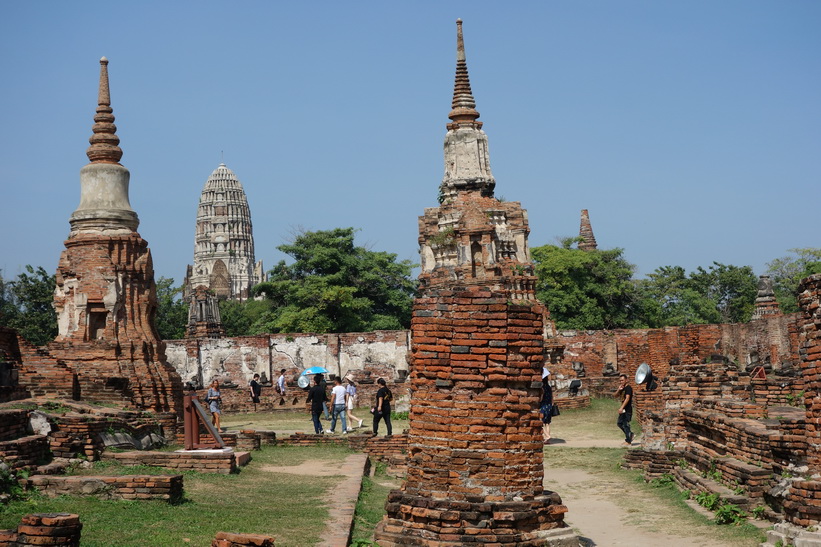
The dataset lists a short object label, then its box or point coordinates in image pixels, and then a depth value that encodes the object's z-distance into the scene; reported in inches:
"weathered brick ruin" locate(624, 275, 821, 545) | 364.5
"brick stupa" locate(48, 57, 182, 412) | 734.5
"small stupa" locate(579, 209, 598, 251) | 1930.4
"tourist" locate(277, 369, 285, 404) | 1063.3
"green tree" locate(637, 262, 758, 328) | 1895.9
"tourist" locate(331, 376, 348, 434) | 773.3
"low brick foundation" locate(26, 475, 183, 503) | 388.5
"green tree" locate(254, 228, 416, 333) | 1600.6
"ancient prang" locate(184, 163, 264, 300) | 4185.5
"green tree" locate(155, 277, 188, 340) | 1868.8
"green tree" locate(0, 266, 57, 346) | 1437.0
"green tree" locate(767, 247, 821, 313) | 1876.2
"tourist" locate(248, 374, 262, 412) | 1032.4
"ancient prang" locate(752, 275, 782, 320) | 1325.0
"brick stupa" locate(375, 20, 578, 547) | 325.4
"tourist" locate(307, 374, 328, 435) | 753.0
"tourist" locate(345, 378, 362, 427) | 798.5
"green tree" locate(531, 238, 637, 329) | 1648.6
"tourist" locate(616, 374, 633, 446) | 689.0
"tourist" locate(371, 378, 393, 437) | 703.1
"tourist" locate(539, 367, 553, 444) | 681.6
